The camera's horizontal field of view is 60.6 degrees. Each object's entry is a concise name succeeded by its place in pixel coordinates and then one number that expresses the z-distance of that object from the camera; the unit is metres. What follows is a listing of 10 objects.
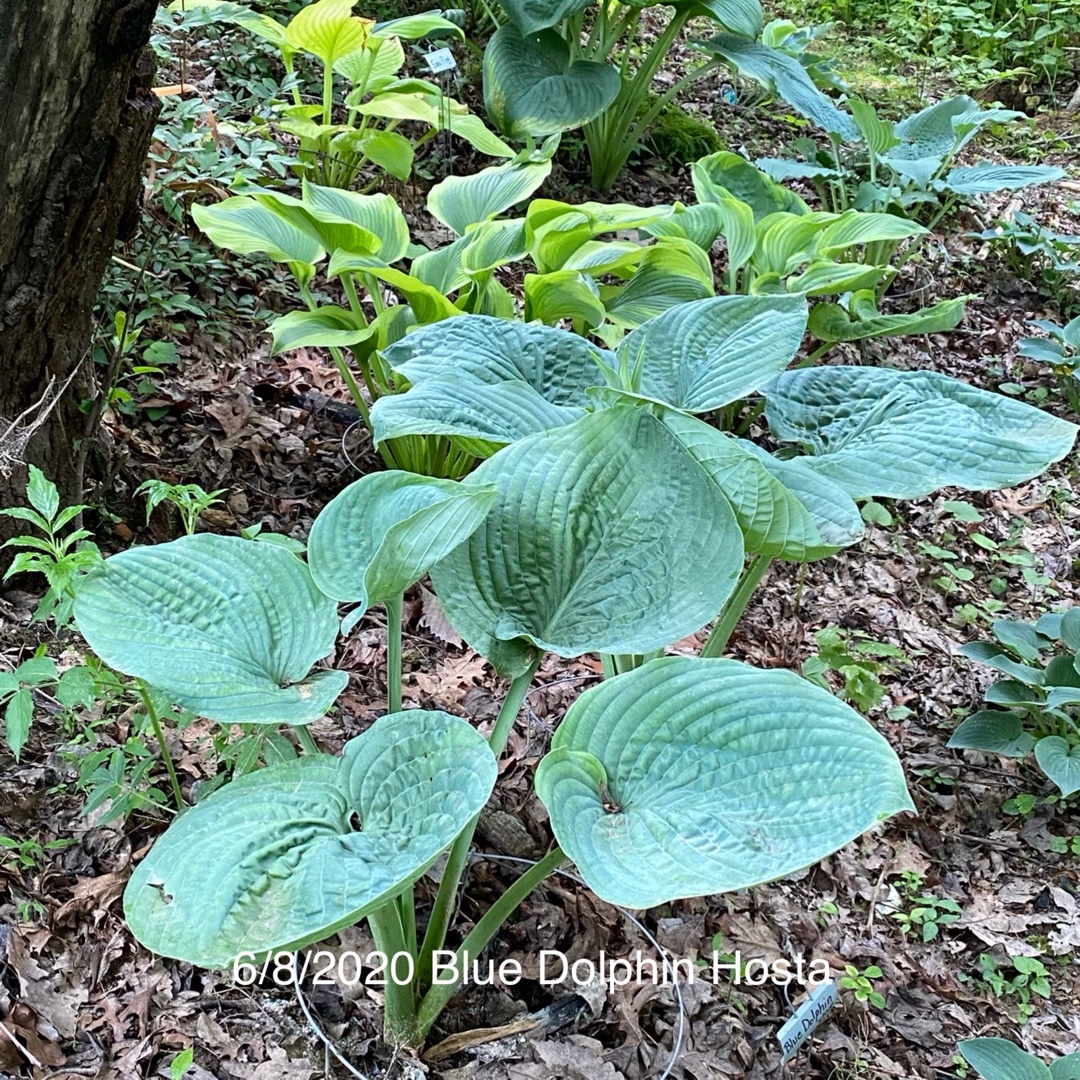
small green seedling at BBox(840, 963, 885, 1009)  1.43
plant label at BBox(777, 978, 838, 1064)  1.23
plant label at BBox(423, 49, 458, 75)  2.43
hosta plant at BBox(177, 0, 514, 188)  2.44
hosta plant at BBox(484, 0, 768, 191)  2.84
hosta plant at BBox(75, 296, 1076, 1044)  0.81
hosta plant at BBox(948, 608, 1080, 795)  1.83
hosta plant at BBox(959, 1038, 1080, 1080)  1.19
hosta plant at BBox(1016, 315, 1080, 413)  2.79
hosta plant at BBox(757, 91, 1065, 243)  2.91
